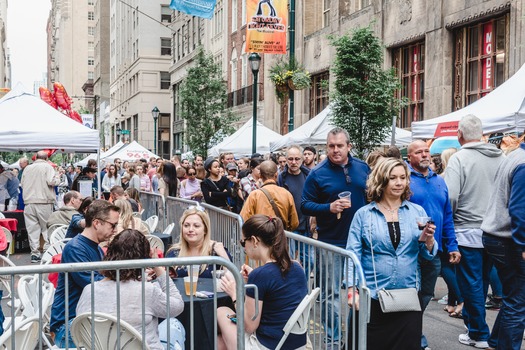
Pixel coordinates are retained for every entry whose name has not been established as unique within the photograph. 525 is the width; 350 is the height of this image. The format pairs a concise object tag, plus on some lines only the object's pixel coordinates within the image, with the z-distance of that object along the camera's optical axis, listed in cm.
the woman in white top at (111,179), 2541
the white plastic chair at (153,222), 1263
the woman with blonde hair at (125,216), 829
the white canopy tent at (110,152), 3589
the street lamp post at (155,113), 3639
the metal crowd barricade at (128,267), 379
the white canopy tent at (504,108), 935
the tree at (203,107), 3020
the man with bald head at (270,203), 808
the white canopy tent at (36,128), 1281
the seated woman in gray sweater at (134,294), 452
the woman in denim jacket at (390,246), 527
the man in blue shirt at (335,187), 673
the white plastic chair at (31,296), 515
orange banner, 1873
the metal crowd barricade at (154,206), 1502
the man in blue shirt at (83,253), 559
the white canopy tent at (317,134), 1627
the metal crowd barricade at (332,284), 483
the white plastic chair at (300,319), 449
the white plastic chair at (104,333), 420
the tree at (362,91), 1530
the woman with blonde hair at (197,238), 665
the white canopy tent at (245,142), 2150
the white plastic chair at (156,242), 909
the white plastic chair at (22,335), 420
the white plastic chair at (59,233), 1004
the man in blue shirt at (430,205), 623
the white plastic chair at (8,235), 1102
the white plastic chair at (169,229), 1162
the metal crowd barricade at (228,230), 867
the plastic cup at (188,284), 525
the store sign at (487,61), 1698
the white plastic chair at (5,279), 610
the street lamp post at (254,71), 1860
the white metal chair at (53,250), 815
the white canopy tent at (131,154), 3275
